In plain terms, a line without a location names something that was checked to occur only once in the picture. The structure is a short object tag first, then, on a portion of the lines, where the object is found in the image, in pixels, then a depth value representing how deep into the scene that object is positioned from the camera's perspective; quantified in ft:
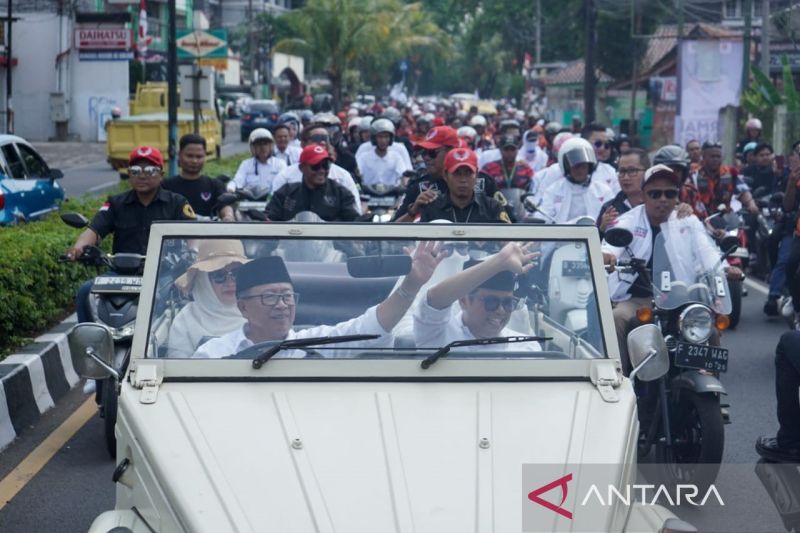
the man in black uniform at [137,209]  27.20
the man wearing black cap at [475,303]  15.05
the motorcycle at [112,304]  23.31
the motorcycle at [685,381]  20.93
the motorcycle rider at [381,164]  54.80
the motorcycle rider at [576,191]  37.17
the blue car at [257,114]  172.55
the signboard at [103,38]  152.87
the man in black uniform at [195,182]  32.94
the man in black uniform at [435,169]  31.78
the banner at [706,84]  106.32
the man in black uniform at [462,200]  26.81
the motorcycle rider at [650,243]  23.18
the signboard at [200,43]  74.54
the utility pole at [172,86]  61.34
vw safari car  12.26
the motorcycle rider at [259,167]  46.39
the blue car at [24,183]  55.01
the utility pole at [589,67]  98.68
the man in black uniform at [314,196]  33.81
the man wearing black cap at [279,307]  14.90
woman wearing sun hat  15.05
